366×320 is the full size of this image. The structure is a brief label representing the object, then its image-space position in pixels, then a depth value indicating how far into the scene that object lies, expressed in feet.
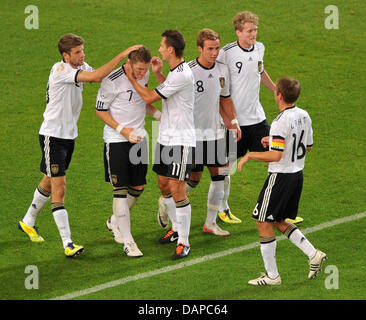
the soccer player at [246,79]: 62.80
